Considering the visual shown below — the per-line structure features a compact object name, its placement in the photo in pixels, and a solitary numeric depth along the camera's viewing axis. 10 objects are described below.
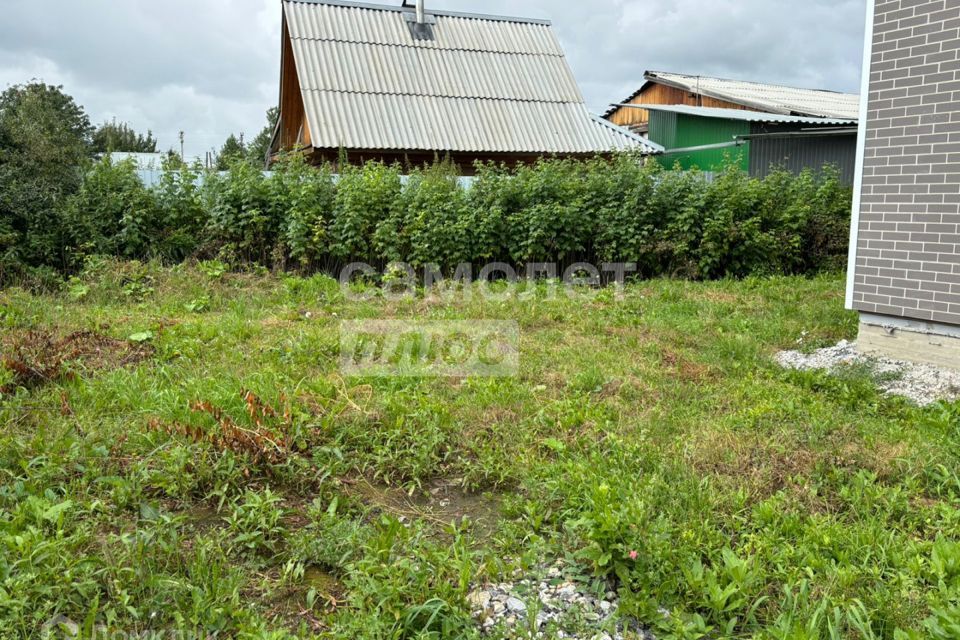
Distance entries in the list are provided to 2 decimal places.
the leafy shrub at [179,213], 8.01
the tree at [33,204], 7.28
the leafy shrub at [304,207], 7.98
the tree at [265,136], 32.53
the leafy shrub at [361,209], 8.05
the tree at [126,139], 27.80
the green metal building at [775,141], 13.53
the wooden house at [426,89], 13.69
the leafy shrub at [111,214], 7.62
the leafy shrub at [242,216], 8.06
